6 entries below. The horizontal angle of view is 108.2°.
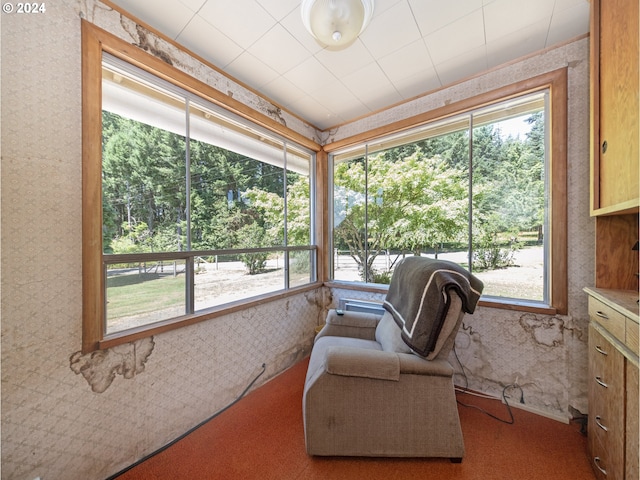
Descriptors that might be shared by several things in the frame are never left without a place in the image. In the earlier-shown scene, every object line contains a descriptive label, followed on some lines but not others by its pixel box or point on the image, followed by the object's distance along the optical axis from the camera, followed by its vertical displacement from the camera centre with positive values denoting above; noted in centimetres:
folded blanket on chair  125 -35
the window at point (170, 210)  132 +21
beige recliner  128 -93
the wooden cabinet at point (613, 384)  92 -67
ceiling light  115 +113
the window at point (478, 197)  175 +36
